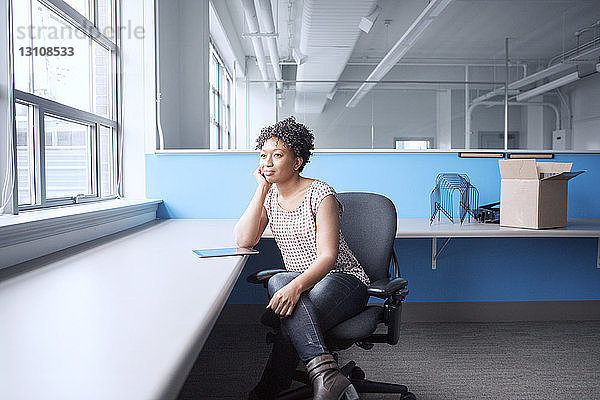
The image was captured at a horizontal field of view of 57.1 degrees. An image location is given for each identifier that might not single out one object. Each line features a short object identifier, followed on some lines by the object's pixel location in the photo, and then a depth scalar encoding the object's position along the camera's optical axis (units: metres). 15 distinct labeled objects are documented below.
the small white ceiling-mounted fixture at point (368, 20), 5.61
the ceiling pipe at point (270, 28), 4.92
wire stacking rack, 3.03
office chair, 1.92
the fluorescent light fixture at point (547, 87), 7.46
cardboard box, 2.59
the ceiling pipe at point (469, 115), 6.75
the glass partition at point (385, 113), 6.07
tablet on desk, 1.83
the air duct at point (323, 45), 5.24
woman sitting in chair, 1.67
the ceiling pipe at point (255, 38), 4.73
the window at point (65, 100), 2.17
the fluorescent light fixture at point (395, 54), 5.26
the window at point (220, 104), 5.38
